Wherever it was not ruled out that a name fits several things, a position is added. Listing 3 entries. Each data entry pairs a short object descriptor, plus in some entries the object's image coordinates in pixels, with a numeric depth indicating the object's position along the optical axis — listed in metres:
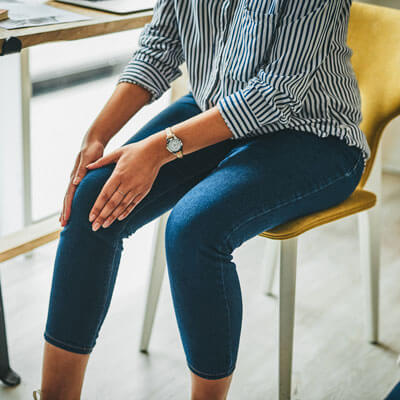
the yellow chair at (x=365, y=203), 2.08
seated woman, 1.90
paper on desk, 2.16
